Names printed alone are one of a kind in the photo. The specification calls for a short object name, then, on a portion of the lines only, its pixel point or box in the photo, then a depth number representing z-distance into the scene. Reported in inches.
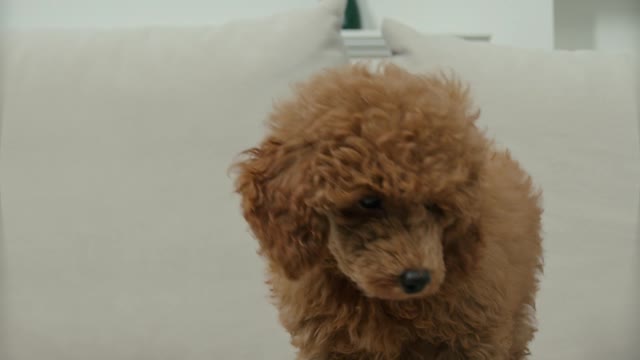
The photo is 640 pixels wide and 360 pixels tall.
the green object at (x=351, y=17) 66.4
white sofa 48.7
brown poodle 34.9
